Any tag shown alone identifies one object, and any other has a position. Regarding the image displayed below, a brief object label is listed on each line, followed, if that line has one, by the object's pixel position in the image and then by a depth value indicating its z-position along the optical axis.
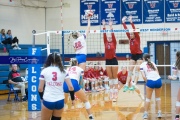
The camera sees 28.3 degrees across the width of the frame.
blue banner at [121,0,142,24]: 22.41
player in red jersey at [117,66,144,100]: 14.24
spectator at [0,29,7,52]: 20.36
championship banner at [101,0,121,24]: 22.56
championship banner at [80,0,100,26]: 22.84
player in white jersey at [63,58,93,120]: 8.47
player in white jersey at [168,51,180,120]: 8.05
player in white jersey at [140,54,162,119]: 8.94
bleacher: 18.25
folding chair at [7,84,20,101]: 14.74
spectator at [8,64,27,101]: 14.59
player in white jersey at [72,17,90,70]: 9.23
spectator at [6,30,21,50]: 20.08
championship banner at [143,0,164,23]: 22.19
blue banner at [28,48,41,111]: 11.23
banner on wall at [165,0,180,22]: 22.02
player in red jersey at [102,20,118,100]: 12.07
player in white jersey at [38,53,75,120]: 5.72
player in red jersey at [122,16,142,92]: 11.72
